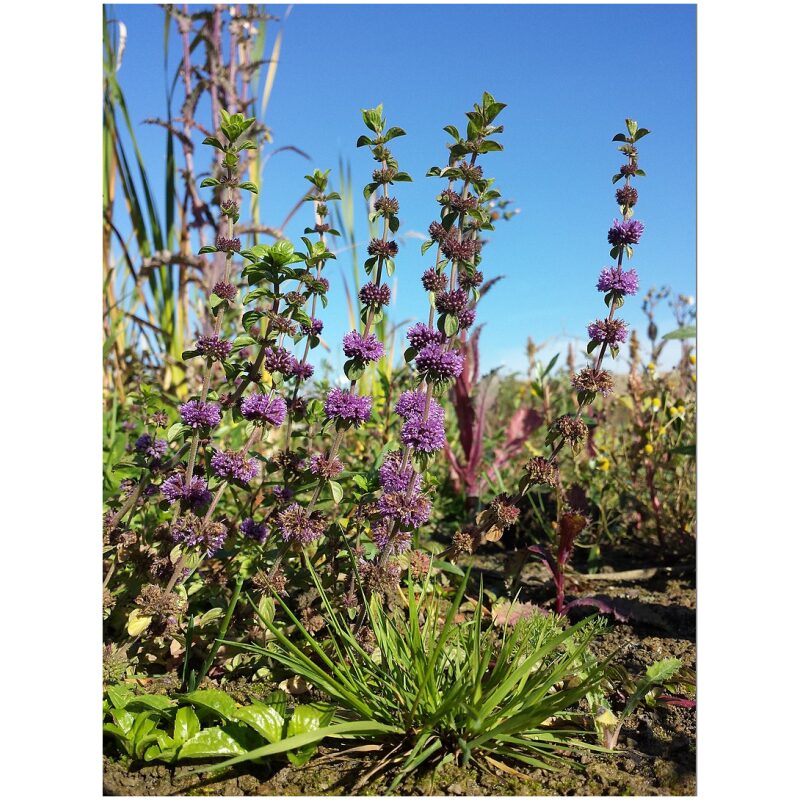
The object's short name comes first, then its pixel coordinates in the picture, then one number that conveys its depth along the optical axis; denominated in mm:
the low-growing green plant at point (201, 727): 266
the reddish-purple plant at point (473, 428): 530
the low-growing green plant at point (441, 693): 258
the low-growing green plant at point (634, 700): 282
